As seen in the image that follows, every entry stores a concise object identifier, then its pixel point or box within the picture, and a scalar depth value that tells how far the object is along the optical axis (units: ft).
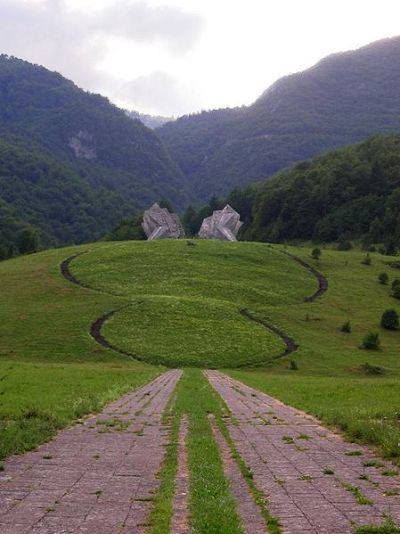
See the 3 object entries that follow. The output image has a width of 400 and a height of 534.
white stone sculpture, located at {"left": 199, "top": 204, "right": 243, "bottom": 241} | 489.26
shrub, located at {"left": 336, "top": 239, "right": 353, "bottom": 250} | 484.74
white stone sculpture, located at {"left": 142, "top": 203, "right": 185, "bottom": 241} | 478.18
